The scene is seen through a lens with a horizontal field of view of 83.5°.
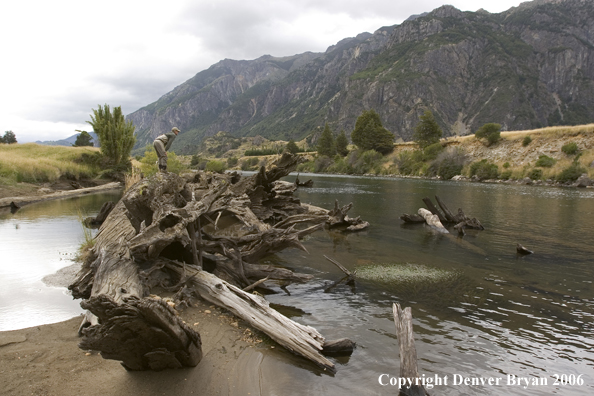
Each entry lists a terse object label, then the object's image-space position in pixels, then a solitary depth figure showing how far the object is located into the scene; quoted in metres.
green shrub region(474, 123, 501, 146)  69.69
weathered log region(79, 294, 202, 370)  3.88
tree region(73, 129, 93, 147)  66.09
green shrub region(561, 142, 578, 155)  54.00
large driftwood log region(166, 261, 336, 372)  5.47
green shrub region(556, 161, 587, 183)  48.65
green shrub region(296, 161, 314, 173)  114.37
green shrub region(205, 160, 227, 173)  60.98
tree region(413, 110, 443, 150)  87.50
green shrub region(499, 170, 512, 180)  56.75
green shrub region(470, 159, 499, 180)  59.55
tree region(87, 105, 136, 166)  44.75
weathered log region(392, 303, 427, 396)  4.65
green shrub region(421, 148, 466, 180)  66.81
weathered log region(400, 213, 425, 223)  21.19
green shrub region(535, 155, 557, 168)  53.78
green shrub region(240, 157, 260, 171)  130.38
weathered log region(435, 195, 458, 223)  20.72
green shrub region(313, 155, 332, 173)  109.69
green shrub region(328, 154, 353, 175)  98.16
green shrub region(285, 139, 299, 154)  138.62
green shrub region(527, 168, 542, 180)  52.91
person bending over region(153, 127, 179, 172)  12.66
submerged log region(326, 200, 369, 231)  19.23
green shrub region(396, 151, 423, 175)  77.36
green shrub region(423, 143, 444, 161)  76.88
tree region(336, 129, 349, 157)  116.81
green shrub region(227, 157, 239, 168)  145.88
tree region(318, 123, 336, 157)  118.29
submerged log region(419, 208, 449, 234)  19.14
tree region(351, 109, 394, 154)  100.11
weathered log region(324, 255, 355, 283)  9.70
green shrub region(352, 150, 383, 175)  91.35
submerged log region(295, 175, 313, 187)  23.81
